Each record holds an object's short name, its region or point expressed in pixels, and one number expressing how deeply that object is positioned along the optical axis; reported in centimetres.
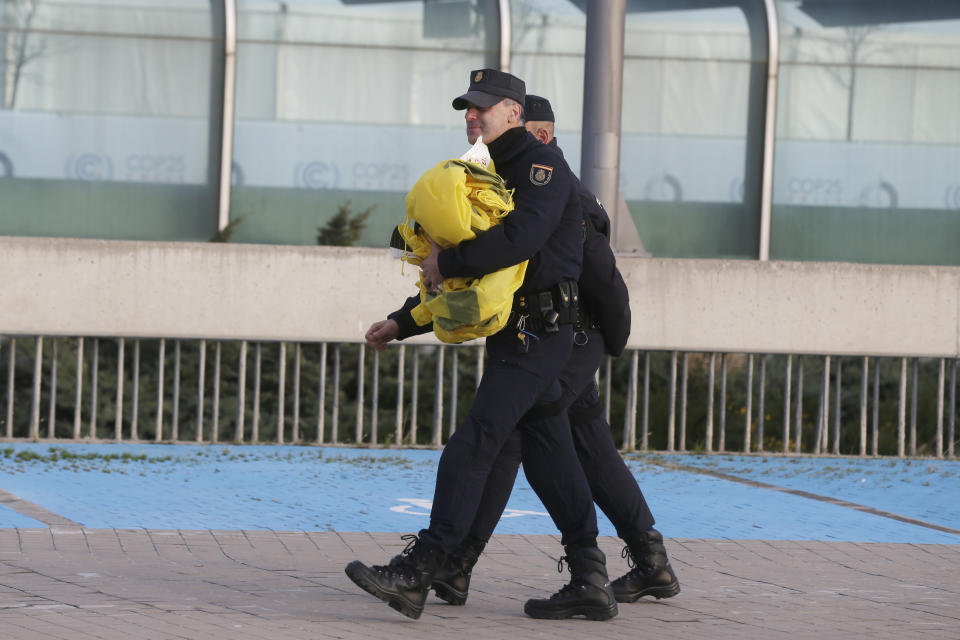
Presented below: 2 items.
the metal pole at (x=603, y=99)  1884
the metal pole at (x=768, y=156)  2583
